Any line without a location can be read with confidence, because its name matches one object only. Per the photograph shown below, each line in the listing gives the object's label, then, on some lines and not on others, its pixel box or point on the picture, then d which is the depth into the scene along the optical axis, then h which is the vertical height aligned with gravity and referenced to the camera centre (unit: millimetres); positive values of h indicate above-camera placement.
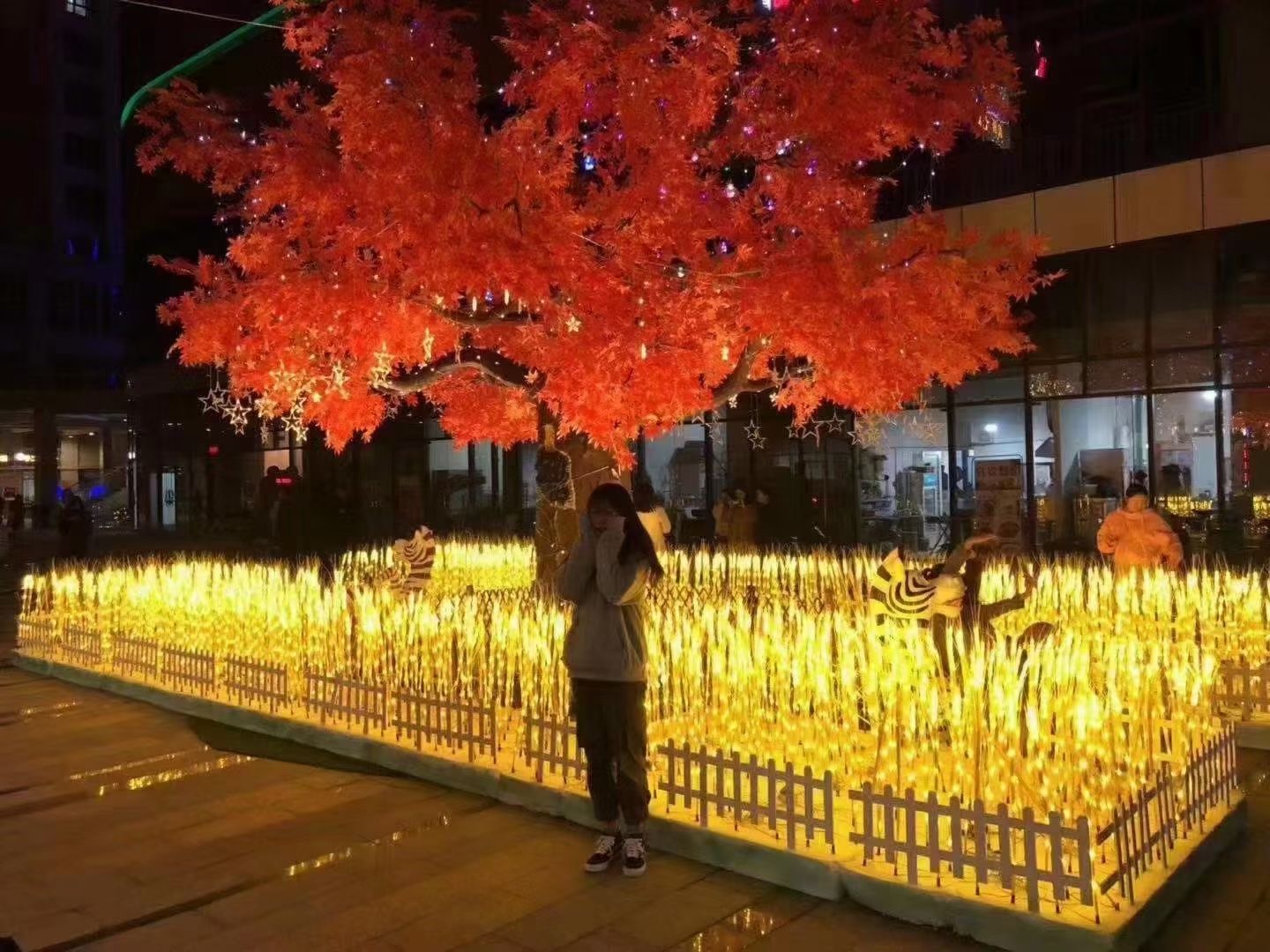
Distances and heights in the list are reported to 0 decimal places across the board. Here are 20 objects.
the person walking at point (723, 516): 15484 -558
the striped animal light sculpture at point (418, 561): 10953 -768
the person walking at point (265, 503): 19005 -274
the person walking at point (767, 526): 19922 -933
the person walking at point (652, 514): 9500 -305
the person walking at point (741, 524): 15328 -664
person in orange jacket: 9141 -629
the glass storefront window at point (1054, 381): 16406 +1401
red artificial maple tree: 8305 +2323
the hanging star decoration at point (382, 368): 9959 +1186
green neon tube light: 27594 +12201
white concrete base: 3930 -1728
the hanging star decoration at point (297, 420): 10828 +761
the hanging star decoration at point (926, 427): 18000 +794
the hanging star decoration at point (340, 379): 10383 +1101
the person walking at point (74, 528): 21109 -623
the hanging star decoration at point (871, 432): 12898 +598
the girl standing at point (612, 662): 4801 -825
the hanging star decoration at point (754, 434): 18623 +788
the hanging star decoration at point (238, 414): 11279 +872
